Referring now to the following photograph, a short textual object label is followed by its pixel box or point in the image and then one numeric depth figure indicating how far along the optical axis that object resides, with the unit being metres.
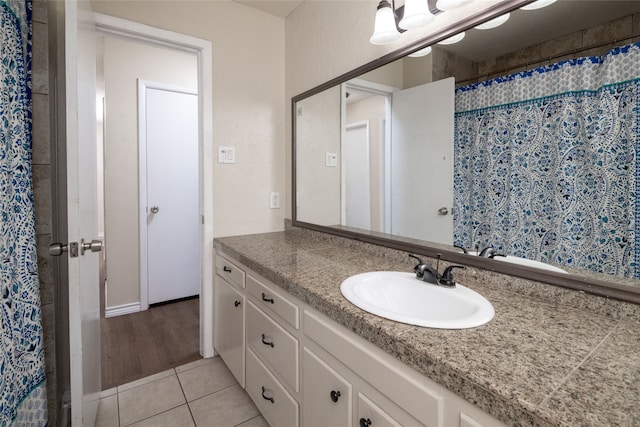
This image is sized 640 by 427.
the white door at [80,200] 1.04
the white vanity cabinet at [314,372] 0.70
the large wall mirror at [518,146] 0.85
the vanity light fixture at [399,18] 1.22
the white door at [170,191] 2.92
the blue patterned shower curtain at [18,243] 1.01
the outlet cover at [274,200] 2.34
